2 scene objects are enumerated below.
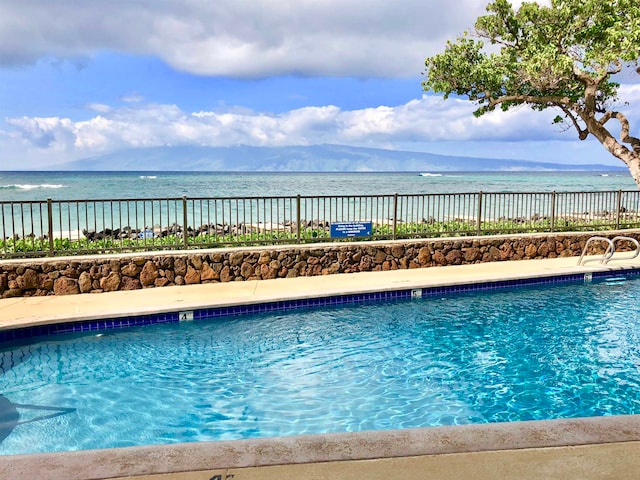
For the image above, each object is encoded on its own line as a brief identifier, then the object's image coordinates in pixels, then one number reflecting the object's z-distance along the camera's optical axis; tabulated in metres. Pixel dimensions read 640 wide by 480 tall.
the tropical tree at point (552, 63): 12.66
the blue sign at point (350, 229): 11.05
